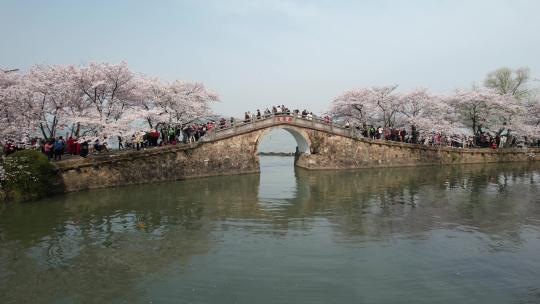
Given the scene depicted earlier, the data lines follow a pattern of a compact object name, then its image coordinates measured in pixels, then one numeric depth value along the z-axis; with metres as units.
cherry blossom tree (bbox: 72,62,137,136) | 26.95
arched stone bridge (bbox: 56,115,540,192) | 26.70
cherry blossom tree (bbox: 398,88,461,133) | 42.34
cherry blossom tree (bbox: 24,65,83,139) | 26.12
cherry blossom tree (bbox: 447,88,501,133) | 44.09
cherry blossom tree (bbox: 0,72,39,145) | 24.34
